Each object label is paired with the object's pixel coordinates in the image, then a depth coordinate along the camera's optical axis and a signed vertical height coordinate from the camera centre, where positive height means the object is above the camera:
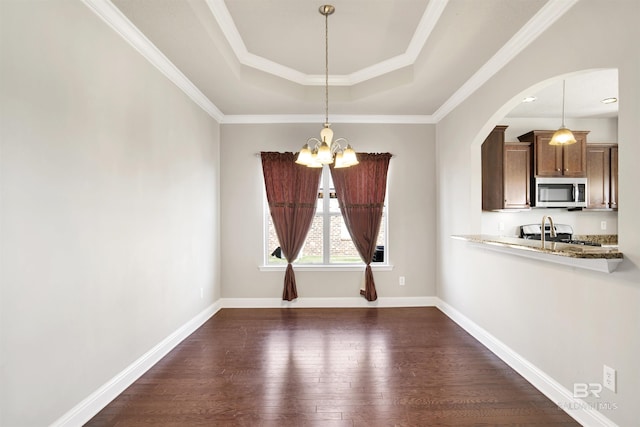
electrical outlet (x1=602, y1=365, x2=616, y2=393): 1.79 -0.97
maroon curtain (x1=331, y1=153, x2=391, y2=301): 4.36 +0.27
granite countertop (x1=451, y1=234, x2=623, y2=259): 1.75 -0.23
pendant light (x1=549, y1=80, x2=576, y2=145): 3.55 +0.89
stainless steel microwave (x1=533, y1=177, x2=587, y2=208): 4.29 +0.30
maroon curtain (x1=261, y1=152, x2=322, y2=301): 4.34 +0.24
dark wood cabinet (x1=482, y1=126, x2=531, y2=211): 4.03 +0.56
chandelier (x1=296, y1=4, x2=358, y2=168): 2.46 +0.51
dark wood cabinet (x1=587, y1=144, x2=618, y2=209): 4.54 +0.55
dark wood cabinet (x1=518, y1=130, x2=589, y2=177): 4.30 +0.81
